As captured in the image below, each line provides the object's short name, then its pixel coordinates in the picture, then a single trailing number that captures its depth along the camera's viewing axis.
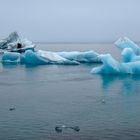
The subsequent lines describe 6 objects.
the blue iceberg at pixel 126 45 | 27.02
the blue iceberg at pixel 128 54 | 23.62
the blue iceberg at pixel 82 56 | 29.28
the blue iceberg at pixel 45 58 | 28.92
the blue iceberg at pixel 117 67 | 21.00
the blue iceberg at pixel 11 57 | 30.84
